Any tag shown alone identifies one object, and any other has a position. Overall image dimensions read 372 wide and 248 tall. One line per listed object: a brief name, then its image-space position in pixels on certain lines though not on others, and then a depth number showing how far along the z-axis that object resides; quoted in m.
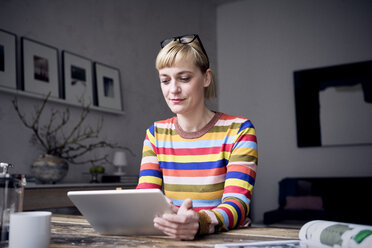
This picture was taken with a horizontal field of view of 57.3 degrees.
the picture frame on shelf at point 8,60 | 2.33
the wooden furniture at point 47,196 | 1.94
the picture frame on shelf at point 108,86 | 3.14
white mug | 0.65
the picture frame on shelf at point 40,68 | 2.50
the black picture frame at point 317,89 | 4.25
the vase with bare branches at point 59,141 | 2.30
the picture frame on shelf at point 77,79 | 2.82
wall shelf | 2.35
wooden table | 0.73
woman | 1.14
